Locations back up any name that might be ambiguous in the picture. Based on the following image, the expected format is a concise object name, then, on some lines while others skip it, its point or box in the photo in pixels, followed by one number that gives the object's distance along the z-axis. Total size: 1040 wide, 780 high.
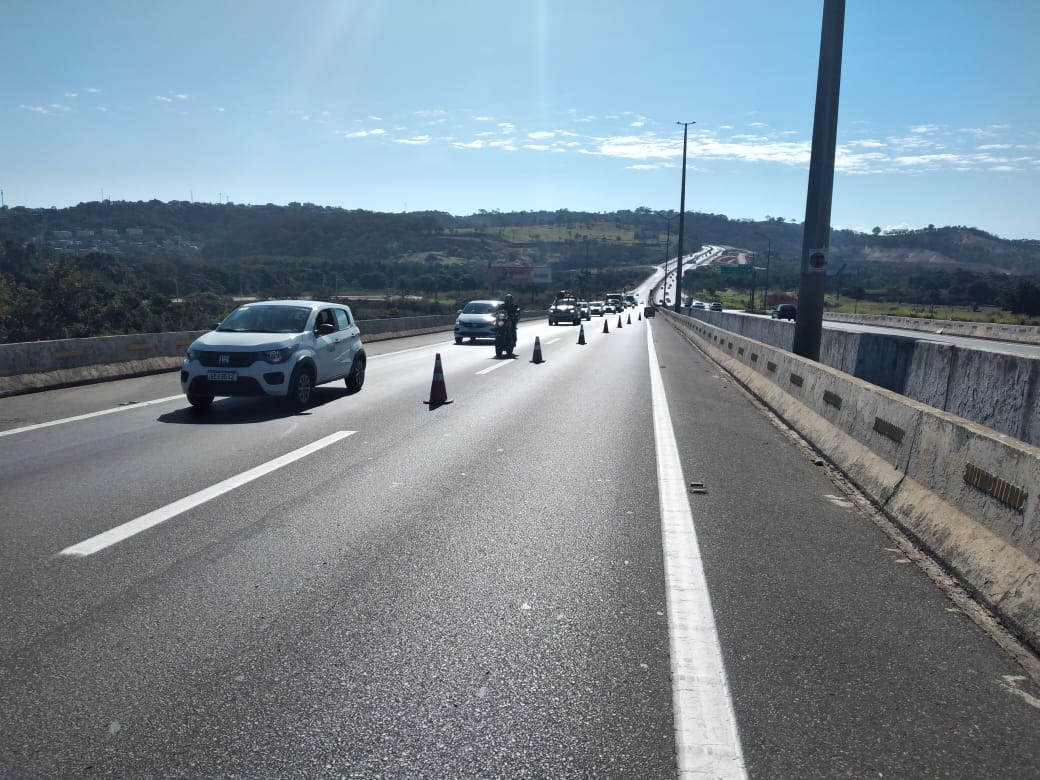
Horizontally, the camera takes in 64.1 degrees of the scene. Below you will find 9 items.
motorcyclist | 24.43
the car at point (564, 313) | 55.72
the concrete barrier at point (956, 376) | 6.75
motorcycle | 23.95
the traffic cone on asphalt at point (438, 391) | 13.32
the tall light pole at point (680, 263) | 57.34
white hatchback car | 11.75
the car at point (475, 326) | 30.41
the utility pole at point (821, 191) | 11.88
